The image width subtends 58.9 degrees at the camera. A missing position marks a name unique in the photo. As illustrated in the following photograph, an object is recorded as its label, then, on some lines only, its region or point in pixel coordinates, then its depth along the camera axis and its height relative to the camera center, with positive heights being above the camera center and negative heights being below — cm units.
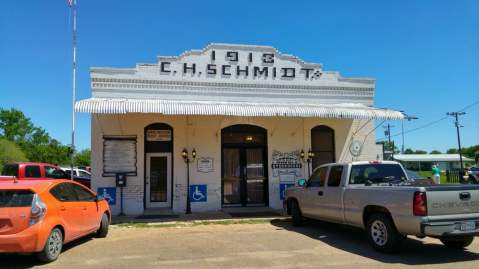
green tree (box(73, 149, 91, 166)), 8229 +315
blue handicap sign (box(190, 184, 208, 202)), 1522 -71
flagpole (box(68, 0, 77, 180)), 1734 +477
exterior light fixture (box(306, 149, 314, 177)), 1638 +52
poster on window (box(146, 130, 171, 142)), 1523 +139
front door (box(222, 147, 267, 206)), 1598 -14
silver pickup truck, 734 -66
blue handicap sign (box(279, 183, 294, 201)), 1617 -66
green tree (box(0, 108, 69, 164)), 7912 +715
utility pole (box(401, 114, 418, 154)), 1508 +185
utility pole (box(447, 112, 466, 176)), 5782 +748
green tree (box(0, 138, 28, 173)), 5651 +331
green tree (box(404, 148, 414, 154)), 15045 +670
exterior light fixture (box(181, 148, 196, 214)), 1506 +47
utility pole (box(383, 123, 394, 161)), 6806 +595
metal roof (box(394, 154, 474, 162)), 8444 +232
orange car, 698 -72
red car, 1688 +23
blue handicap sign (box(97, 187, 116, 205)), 1457 -64
